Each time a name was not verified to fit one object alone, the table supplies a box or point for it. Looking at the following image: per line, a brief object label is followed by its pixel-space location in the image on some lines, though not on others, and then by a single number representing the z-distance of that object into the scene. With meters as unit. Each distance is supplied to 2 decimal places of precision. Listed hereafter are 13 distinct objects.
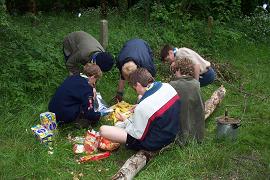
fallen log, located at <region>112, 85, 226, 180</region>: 4.68
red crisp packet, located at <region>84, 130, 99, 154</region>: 5.54
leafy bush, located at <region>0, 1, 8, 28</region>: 7.21
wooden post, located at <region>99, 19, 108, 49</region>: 8.52
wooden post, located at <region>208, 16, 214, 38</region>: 11.04
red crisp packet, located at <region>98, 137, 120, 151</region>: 5.54
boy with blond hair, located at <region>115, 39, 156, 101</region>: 6.50
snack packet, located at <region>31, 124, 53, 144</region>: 5.55
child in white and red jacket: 5.11
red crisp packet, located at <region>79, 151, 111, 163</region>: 5.30
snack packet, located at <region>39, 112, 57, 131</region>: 5.71
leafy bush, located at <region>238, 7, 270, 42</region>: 12.61
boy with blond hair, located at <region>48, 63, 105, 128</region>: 5.86
